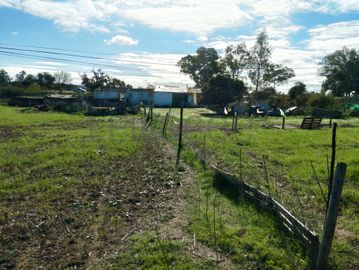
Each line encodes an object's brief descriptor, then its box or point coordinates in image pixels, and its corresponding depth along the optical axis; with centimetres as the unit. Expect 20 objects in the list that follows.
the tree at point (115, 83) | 8550
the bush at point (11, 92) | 7782
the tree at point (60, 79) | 10165
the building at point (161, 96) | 6469
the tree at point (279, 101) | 5511
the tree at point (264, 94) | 6825
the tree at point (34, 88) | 7981
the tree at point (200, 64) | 8662
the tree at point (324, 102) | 4922
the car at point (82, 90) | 7975
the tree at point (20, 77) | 10061
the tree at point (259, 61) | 6506
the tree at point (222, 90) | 5225
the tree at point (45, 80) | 10144
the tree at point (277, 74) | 6712
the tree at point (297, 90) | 5825
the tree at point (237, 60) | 6750
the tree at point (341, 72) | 7500
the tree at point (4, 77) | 11451
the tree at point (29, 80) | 9700
